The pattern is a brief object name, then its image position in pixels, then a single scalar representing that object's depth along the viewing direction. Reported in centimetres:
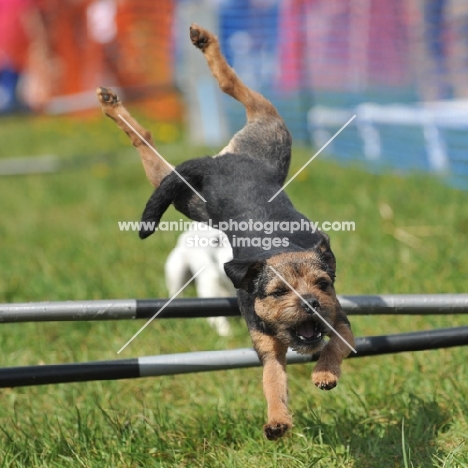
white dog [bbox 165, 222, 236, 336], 952
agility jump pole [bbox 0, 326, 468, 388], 594
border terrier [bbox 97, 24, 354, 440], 534
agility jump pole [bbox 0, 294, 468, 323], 595
